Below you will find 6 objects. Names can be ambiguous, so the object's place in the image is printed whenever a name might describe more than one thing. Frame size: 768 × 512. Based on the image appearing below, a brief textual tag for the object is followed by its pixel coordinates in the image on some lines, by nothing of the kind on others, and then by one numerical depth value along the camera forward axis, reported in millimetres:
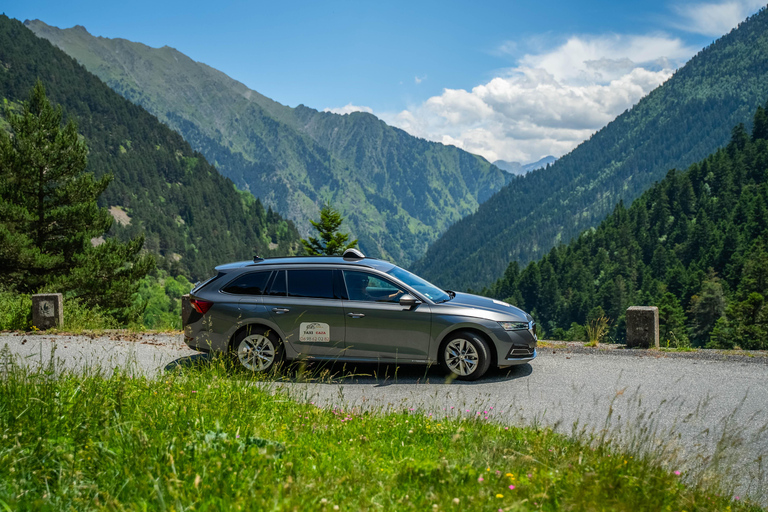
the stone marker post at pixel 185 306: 11430
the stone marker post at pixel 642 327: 9633
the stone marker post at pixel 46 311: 11586
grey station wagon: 7180
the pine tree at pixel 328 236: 35875
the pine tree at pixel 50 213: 19188
